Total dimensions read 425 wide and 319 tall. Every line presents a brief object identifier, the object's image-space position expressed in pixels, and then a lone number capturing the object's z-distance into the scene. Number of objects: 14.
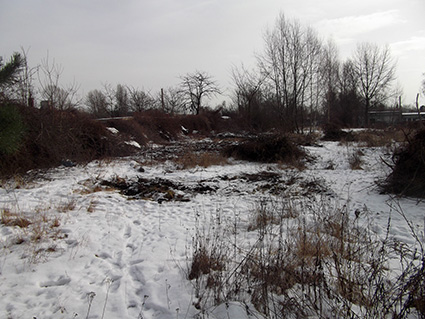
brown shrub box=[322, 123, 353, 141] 16.88
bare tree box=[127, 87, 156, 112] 28.96
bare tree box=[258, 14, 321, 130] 20.51
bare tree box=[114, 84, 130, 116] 29.39
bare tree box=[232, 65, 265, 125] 26.86
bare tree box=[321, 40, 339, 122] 27.62
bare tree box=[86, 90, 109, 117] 25.90
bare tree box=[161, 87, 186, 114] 39.56
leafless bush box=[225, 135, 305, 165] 10.62
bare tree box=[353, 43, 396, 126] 36.91
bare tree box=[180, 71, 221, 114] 39.84
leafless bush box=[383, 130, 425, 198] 5.60
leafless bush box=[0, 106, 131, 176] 7.14
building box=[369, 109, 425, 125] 40.56
